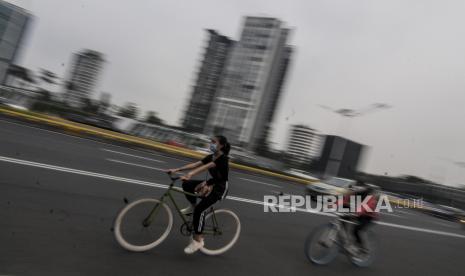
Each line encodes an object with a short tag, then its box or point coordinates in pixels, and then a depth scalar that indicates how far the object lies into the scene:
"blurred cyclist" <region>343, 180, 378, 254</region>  7.64
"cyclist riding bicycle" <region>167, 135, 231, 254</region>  6.19
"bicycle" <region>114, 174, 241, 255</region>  5.79
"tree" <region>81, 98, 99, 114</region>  52.09
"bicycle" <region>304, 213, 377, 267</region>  7.42
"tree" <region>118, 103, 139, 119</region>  69.88
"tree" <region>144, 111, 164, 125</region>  81.04
